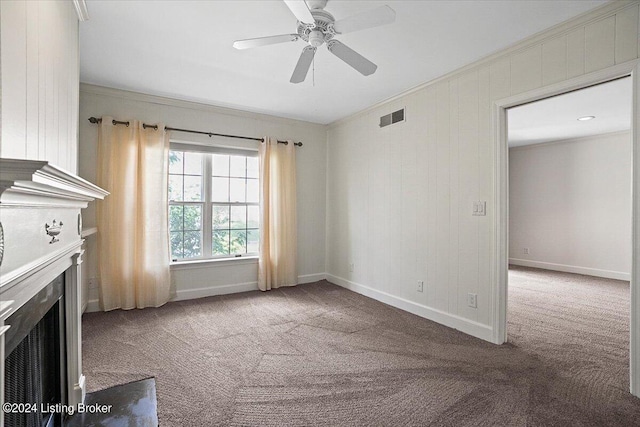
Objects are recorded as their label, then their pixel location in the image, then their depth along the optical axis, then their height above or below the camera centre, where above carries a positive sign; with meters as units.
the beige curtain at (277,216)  4.50 -0.04
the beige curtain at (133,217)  3.54 -0.03
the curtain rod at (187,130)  3.53 +1.04
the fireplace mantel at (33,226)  0.74 -0.04
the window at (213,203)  4.14 +0.14
